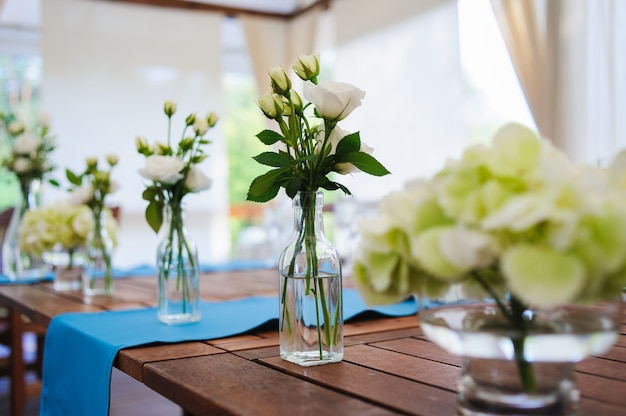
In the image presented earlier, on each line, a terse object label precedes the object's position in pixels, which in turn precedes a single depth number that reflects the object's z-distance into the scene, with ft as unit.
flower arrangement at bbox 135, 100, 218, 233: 4.66
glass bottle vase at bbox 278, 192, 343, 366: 3.23
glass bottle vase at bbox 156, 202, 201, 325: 4.56
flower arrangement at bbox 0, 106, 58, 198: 7.84
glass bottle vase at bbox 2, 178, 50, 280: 7.90
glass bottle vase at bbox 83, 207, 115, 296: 6.50
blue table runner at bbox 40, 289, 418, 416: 3.66
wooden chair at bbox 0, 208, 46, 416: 8.45
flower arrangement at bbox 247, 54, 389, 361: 3.21
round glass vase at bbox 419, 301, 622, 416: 2.04
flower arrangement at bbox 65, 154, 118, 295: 6.48
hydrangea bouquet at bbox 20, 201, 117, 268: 7.07
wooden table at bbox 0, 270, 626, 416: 2.48
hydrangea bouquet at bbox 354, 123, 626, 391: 1.84
